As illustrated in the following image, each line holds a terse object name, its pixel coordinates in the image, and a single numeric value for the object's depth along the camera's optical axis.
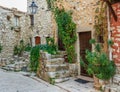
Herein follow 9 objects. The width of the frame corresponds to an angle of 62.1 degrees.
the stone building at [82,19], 3.63
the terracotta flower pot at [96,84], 2.99
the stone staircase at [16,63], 5.85
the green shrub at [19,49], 7.81
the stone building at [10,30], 7.30
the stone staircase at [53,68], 3.75
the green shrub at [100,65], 2.65
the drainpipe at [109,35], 2.84
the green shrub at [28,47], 7.97
